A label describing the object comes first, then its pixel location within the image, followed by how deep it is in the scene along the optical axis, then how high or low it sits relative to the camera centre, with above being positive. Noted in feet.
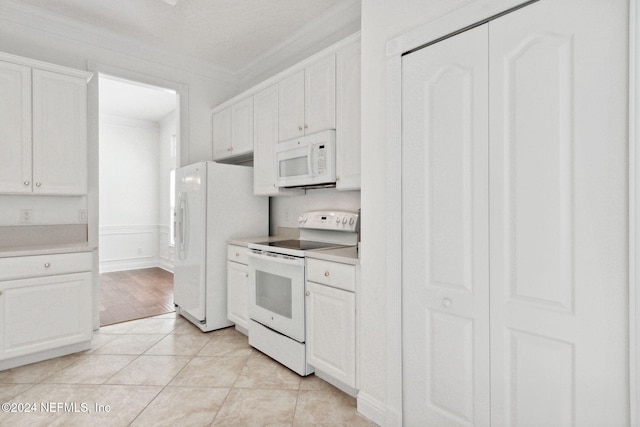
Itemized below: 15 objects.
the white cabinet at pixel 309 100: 8.50 +2.92
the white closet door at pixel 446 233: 4.90 -0.33
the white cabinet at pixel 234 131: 11.46 +2.85
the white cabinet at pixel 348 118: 7.82 +2.15
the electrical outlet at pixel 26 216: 9.70 -0.10
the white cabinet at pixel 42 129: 8.71 +2.20
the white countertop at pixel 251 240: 10.16 -0.85
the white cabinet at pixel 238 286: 10.05 -2.20
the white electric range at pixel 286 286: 7.89 -1.81
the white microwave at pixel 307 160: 8.42 +1.33
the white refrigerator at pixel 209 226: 10.68 -0.45
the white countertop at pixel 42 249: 8.05 -0.90
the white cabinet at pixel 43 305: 8.00 -2.24
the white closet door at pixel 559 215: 3.79 -0.04
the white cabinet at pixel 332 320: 6.81 -2.22
